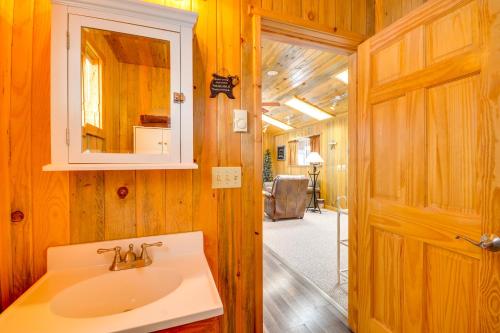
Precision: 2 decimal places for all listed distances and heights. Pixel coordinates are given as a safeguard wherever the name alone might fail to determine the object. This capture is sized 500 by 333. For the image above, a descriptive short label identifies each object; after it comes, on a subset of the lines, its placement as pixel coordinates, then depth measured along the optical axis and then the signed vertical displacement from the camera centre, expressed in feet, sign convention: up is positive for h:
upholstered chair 15.31 -2.32
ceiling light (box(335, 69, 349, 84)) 12.21 +4.95
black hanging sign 4.01 +1.45
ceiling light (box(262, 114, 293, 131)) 25.78 +5.00
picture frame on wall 29.11 +1.49
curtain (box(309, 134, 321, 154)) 22.77 +2.28
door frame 4.26 +2.24
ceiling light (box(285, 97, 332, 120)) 18.09 +4.85
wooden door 2.98 -0.09
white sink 2.12 -1.48
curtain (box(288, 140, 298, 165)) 26.66 +1.54
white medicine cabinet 2.95 +1.16
